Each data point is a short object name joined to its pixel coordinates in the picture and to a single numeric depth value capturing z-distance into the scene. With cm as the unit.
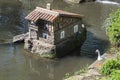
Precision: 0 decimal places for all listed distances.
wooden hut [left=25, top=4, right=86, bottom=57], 4731
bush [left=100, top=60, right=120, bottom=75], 3650
